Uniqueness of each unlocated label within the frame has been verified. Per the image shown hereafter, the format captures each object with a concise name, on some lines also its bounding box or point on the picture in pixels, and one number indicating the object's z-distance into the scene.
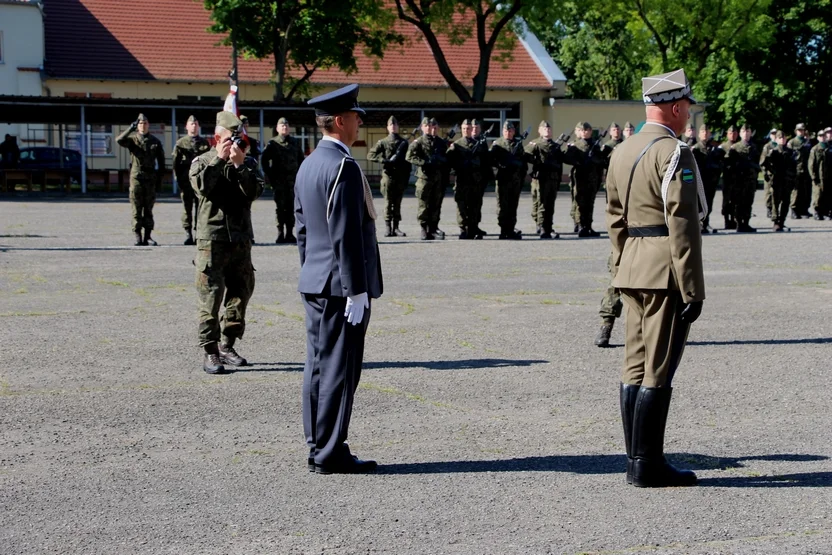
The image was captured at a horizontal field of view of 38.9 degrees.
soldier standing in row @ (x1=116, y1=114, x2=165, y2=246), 18.08
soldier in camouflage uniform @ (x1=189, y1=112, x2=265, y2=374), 8.67
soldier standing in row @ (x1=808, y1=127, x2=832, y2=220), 25.16
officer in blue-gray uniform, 5.95
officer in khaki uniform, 5.64
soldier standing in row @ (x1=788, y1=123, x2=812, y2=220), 25.44
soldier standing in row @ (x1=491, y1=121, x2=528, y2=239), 20.78
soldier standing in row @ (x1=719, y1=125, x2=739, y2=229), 22.36
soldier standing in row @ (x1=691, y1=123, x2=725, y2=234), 21.59
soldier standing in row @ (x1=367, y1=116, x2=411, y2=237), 20.73
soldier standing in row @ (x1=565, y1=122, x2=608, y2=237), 21.36
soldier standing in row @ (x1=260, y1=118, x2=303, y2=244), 19.25
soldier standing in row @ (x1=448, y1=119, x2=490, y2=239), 20.64
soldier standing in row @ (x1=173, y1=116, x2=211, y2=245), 16.20
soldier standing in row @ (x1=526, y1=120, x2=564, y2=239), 20.91
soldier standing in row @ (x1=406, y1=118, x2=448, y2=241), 20.48
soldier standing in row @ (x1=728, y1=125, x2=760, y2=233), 22.30
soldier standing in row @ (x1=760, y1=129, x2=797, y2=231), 22.81
